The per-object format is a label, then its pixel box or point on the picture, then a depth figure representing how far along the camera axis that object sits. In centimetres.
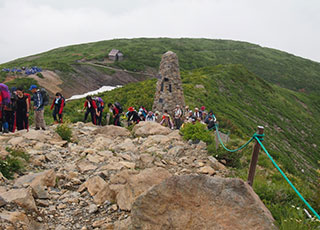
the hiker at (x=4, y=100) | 939
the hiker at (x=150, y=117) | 1486
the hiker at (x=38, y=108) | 1022
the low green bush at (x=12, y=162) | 573
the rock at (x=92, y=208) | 483
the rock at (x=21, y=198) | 434
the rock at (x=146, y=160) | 721
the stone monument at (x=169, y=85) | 1620
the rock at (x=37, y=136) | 862
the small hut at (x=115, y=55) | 6813
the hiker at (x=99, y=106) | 1433
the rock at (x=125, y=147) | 906
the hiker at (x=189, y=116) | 1441
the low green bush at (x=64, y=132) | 962
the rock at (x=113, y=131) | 1136
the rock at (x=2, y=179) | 530
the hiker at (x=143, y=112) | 1591
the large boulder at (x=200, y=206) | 333
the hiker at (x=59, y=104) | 1285
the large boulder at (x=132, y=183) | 490
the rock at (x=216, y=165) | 756
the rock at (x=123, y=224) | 402
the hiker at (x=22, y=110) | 988
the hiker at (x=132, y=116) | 1443
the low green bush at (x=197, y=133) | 940
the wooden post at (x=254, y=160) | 431
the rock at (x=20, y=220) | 378
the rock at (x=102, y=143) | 915
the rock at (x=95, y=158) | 733
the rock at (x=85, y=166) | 673
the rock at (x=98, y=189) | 521
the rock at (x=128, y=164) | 706
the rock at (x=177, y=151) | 838
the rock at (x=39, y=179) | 529
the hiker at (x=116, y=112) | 1413
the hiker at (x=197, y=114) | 1481
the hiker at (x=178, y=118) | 1479
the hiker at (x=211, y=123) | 1391
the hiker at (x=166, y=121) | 1434
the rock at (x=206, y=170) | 704
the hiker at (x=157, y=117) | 1532
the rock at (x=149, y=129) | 1124
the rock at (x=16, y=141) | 794
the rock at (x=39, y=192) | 500
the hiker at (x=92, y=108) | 1377
